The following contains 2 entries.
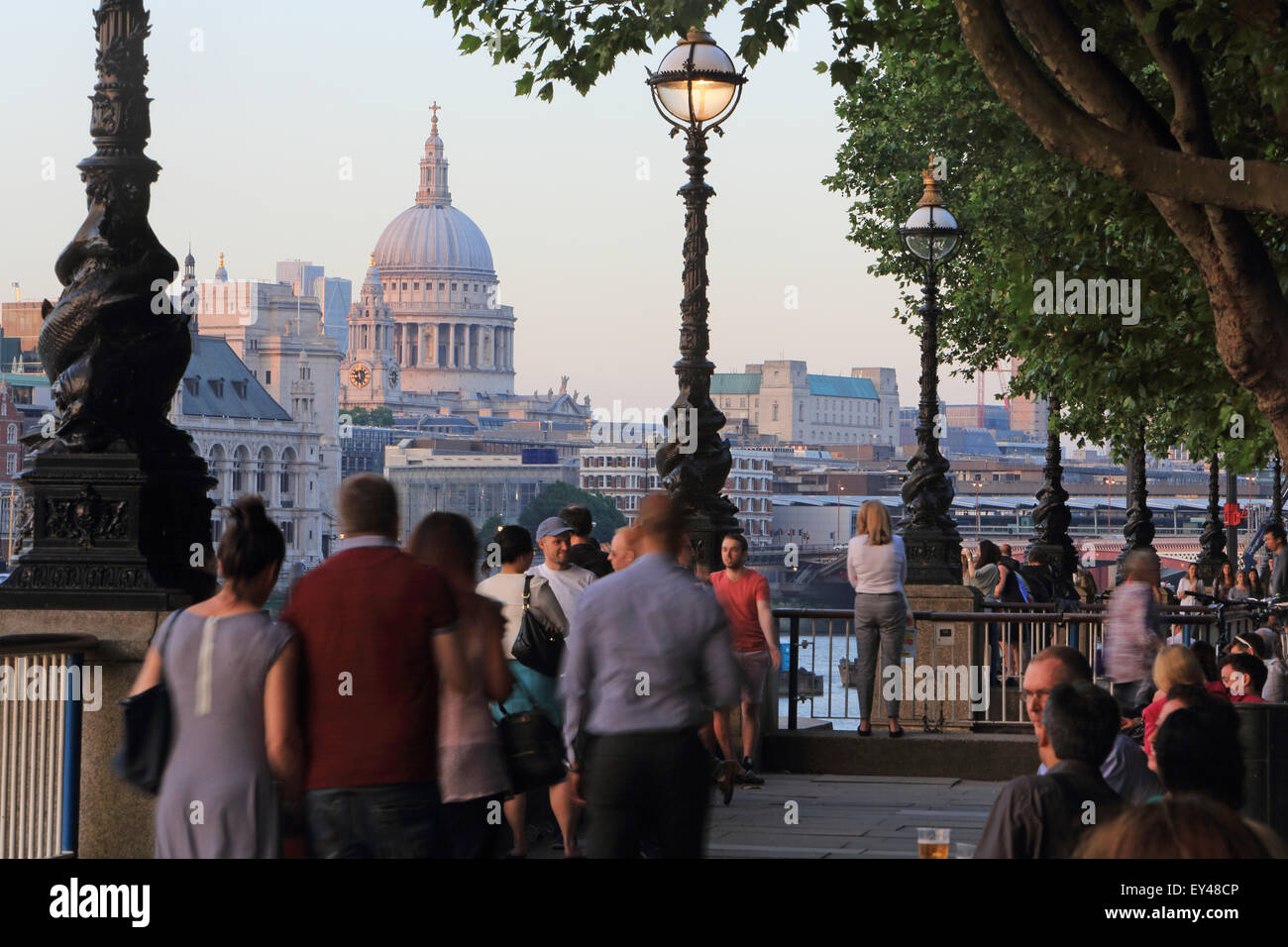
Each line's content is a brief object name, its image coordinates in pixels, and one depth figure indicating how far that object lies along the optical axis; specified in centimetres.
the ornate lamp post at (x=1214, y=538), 4603
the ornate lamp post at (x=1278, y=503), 3763
